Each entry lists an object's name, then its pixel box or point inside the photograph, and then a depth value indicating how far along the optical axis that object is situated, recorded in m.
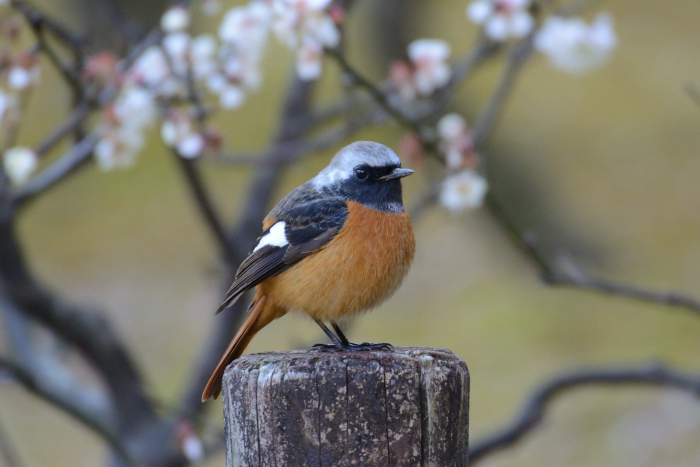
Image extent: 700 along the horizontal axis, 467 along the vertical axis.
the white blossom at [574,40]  10.73
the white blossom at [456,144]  9.67
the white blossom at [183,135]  9.71
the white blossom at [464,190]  9.89
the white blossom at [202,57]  10.30
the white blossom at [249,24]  9.84
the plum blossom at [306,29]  8.73
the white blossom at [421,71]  10.26
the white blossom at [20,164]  9.26
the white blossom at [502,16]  9.83
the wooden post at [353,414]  4.56
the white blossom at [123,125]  9.72
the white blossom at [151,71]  9.91
